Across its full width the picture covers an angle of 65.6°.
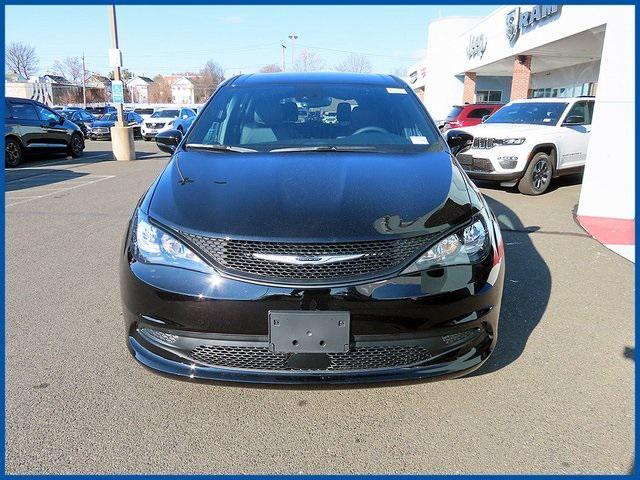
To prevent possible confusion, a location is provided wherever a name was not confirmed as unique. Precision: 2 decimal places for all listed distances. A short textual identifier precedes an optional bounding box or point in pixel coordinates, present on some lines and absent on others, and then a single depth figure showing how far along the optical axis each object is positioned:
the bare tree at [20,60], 75.75
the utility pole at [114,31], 13.73
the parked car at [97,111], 41.13
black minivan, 2.08
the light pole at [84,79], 72.32
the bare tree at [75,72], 89.41
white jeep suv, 8.45
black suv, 12.93
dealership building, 6.21
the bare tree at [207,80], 94.00
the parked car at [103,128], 24.19
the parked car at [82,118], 24.76
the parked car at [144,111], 36.46
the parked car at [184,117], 24.08
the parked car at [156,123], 24.69
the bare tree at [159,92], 100.22
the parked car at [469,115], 15.28
